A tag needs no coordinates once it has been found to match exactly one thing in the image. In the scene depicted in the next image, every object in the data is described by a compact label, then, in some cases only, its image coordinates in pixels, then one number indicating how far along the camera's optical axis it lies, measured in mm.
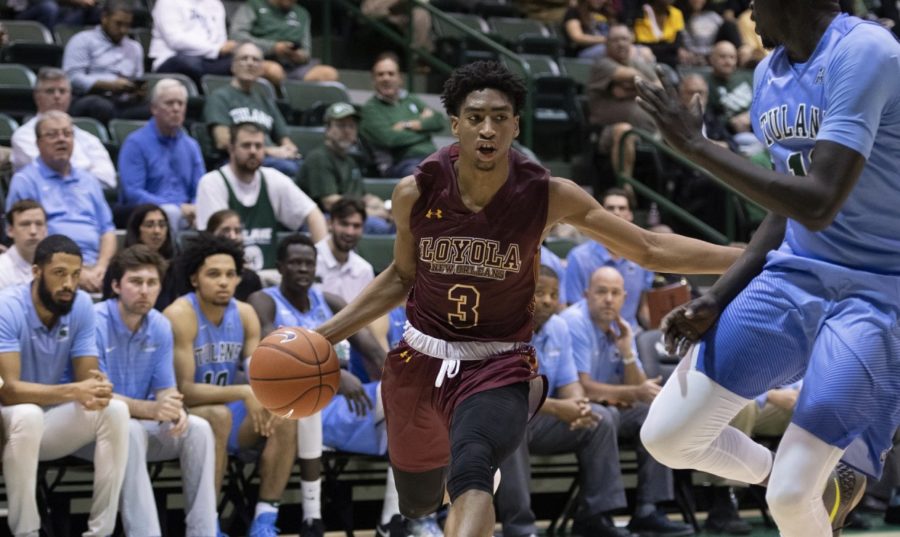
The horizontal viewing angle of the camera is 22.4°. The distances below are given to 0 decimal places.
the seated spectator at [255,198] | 14370
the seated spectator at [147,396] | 11189
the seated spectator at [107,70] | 16333
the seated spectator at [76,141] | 14331
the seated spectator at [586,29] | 21641
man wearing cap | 15753
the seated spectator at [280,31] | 18519
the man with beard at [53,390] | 10629
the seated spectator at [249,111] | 15937
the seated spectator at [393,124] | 17676
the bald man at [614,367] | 13139
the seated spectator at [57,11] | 17913
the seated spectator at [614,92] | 19125
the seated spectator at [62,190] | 13698
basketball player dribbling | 8002
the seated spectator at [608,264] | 15358
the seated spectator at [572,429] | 12717
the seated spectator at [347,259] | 14067
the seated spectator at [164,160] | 14805
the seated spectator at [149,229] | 13336
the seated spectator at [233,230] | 13389
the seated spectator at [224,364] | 11802
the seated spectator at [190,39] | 17307
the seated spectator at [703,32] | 22694
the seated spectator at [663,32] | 22194
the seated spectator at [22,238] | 12388
